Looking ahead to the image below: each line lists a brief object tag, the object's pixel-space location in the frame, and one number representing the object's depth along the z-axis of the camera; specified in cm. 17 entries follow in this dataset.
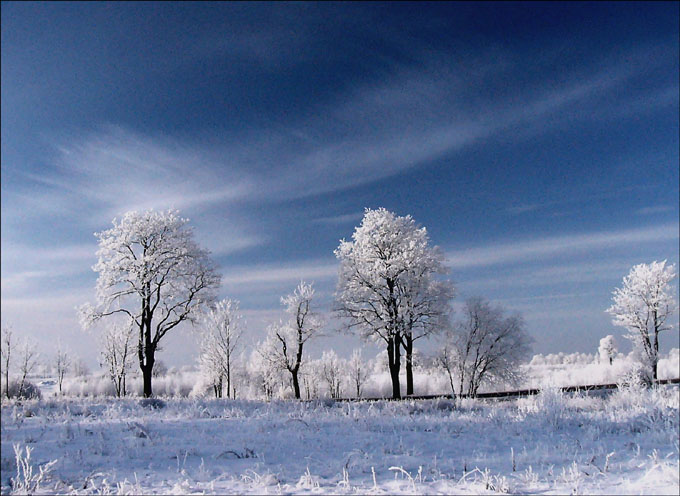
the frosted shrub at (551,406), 1081
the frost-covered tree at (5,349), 4247
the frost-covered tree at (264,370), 4578
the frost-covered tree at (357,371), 7056
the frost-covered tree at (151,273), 2545
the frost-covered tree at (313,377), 6711
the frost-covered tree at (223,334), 4722
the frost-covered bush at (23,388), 3445
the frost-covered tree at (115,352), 4844
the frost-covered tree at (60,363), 5616
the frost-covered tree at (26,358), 4781
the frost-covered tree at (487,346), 3089
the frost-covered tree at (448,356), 3041
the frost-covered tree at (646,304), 3985
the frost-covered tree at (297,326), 3844
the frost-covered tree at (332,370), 7144
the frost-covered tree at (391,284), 2588
